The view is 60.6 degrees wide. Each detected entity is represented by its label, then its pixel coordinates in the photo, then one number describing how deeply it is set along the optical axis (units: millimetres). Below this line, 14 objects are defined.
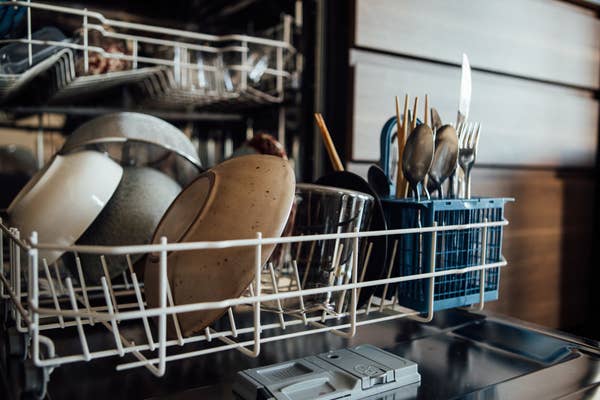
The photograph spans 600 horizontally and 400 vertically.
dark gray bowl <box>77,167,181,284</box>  634
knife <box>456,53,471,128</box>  622
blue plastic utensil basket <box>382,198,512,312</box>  551
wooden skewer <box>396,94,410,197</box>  616
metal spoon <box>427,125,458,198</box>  573
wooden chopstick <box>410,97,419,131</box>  586
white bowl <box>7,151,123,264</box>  539
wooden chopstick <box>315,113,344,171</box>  686
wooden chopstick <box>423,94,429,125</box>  591
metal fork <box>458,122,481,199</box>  650
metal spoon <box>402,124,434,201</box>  547
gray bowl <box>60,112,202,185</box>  664
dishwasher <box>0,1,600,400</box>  434
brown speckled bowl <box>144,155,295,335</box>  426
